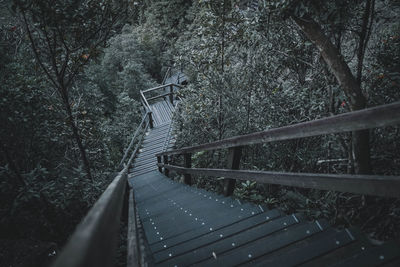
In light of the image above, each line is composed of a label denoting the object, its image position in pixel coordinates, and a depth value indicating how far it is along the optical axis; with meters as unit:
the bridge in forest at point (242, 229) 0.77
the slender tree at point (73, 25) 3.82
